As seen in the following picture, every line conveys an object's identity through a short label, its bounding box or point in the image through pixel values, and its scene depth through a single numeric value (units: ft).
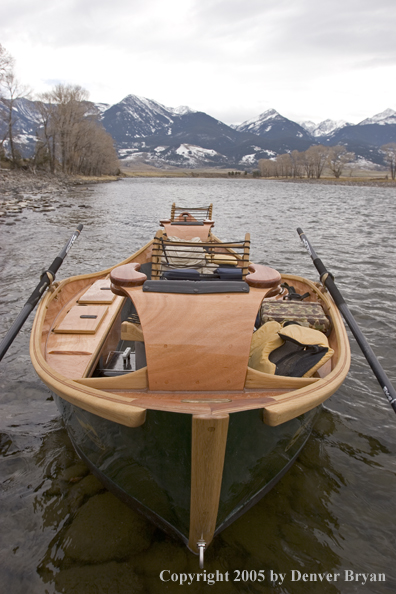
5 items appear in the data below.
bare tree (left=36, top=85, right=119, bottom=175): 179.52
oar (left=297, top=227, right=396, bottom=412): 13.00
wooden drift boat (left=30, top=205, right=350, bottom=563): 8.37
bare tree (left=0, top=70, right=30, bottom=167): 131.64
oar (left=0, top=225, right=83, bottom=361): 15.35
